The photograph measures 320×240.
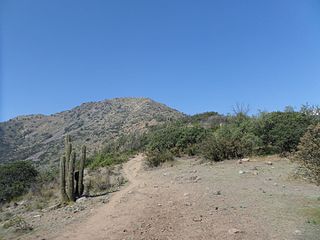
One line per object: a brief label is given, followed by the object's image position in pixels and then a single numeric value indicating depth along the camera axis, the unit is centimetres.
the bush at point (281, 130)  1373
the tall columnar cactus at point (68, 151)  1004
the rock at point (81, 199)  932
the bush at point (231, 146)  1377
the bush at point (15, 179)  1499
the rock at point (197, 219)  626
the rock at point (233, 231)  549
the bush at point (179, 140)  1690
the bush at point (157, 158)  1512
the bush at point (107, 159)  1854
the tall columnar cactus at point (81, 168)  1008
